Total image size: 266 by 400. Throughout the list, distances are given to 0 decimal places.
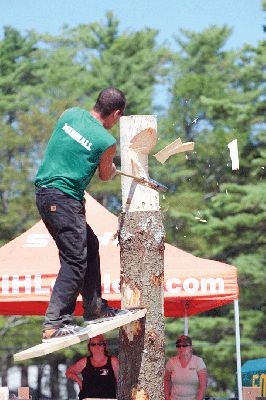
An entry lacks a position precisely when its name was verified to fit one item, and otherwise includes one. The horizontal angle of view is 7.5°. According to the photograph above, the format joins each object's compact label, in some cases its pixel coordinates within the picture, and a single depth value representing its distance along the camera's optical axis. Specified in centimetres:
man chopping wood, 1120
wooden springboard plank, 1070
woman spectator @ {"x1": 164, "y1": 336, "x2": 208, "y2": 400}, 1862
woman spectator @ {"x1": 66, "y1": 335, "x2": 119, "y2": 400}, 1722
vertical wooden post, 1259
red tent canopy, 1759
